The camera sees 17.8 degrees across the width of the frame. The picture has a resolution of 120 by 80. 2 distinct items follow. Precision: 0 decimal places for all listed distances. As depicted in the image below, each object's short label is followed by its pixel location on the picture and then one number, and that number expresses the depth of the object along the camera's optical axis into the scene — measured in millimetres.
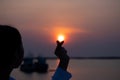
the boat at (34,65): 49906
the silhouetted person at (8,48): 1642
